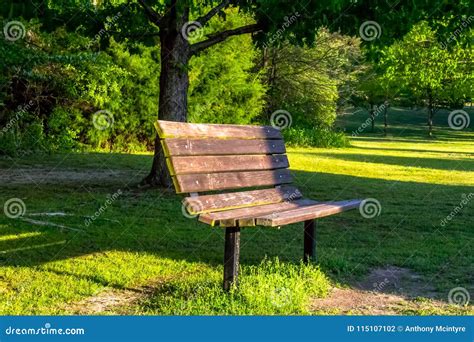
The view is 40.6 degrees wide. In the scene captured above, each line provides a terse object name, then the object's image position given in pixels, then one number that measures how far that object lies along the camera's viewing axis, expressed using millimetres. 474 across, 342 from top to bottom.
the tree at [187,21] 10820
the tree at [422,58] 25031
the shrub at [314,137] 30688
